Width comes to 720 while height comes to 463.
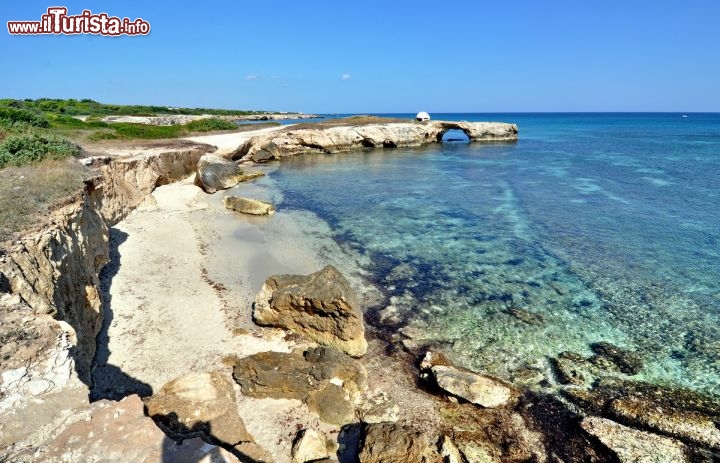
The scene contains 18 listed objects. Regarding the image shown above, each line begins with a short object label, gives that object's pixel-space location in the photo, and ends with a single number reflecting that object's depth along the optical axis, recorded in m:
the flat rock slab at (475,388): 8.47
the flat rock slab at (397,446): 6.73
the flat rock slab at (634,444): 7.17
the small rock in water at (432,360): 9.65
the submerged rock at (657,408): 7.76
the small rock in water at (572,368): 9.36
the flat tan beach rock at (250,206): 22.47
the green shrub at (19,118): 27.08
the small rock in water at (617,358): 9.74
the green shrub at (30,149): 16.06
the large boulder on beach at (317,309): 10.20
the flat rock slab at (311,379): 8.12
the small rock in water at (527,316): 11.76
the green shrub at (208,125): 54.47
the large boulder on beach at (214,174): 27.27
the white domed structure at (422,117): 68.09
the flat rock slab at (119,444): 4.32
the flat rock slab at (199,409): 6.80
